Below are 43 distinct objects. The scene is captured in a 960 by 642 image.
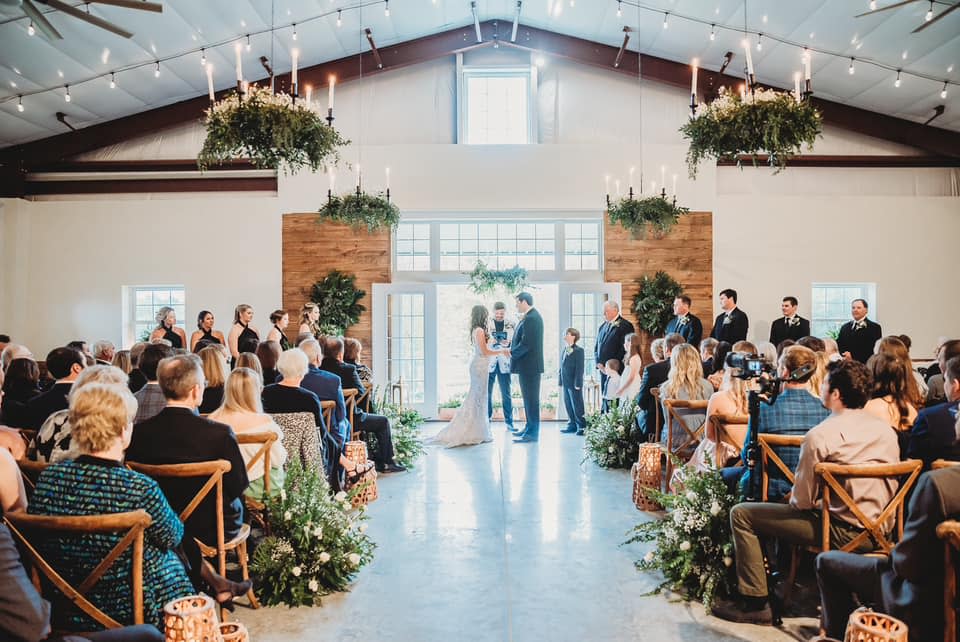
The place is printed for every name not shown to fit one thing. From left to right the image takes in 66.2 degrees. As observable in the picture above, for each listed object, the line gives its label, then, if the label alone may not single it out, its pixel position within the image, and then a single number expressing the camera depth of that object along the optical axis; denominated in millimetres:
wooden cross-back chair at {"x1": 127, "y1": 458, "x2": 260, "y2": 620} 3070
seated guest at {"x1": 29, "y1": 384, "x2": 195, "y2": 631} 2373
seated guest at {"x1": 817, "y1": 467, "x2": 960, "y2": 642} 2244
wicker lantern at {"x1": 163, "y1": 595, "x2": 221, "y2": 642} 2373
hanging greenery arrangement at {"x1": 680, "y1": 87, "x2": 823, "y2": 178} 4957
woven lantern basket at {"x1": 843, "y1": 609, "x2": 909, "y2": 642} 2219
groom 8914
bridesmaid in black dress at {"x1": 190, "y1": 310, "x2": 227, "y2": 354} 8484
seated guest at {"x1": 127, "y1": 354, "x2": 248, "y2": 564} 3207
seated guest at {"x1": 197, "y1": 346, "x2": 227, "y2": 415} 4609
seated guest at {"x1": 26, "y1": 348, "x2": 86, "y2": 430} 4375
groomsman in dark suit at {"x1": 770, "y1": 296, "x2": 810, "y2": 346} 10102
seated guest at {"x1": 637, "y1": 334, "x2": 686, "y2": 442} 6387
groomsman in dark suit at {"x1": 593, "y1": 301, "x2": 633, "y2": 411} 9312
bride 8664
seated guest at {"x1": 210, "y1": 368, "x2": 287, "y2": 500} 3994
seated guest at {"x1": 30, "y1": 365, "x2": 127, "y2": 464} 3377
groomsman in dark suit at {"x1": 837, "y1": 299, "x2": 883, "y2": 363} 9102
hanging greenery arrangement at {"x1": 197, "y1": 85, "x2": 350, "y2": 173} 4715
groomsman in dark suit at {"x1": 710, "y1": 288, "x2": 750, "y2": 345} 9859
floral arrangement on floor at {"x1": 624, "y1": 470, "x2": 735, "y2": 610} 3736
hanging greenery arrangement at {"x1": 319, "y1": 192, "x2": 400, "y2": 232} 8953
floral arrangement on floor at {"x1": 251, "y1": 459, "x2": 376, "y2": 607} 3832
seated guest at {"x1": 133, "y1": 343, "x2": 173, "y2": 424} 4359
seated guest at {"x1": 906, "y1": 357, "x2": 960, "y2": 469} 3350
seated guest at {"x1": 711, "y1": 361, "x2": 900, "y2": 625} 3141
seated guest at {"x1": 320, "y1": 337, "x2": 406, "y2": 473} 6691
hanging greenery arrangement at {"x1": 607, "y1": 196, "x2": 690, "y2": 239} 9259
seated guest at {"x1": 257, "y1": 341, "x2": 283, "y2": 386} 5742
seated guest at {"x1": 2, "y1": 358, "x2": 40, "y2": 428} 4500
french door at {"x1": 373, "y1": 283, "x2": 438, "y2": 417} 11117
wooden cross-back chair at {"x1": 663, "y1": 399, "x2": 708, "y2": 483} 5434
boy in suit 9430
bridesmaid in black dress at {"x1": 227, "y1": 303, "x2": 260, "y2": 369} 8031
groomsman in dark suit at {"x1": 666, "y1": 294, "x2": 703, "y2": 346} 9734
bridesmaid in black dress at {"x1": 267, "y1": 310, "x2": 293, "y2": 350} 8141
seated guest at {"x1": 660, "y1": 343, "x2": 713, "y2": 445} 5637
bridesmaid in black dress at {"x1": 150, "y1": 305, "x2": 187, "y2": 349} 8703
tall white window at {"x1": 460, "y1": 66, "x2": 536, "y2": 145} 11625
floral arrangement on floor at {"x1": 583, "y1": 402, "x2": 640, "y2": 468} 7145
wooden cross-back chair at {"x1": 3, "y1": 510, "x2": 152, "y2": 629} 2260
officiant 9586
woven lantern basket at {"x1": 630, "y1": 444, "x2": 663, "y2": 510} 5652
